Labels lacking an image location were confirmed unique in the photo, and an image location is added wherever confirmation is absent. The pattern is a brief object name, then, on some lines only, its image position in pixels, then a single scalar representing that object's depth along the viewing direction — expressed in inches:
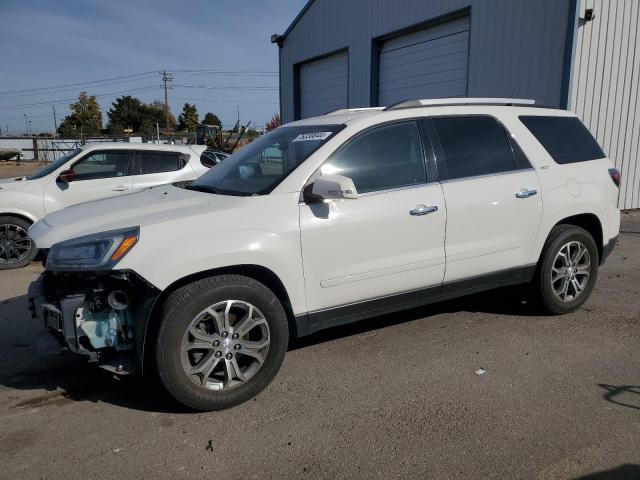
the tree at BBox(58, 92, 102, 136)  2829.7
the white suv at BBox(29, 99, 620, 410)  117.9
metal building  373.1
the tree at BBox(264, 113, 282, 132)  1378.2
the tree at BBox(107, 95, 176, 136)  3280.8
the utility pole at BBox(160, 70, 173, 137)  2688.7
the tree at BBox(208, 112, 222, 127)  3612.9
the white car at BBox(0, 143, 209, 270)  275.9
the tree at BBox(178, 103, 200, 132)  3225.9
